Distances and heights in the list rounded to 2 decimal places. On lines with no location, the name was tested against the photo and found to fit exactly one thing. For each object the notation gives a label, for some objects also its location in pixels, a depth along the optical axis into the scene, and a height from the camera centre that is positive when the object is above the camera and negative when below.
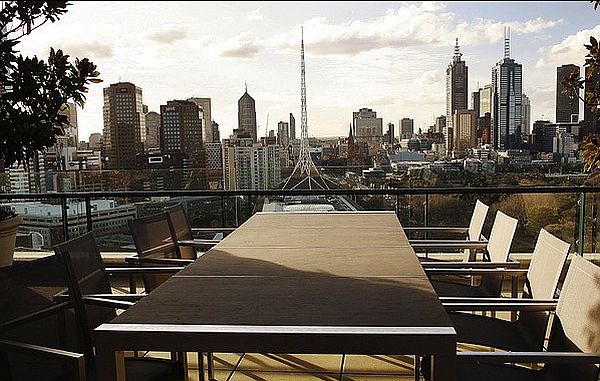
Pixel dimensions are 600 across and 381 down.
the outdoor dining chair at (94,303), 2.47 -0.69
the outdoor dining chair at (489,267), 3.25 -0.74
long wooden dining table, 1.78 -0.59
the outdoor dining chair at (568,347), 1.85 -0.71
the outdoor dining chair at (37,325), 2.08 -0.69
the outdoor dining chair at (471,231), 3.98 -0.70
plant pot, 4.65 -0.72
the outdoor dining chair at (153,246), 3.50 -0.64
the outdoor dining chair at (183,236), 4.05 -0.66
